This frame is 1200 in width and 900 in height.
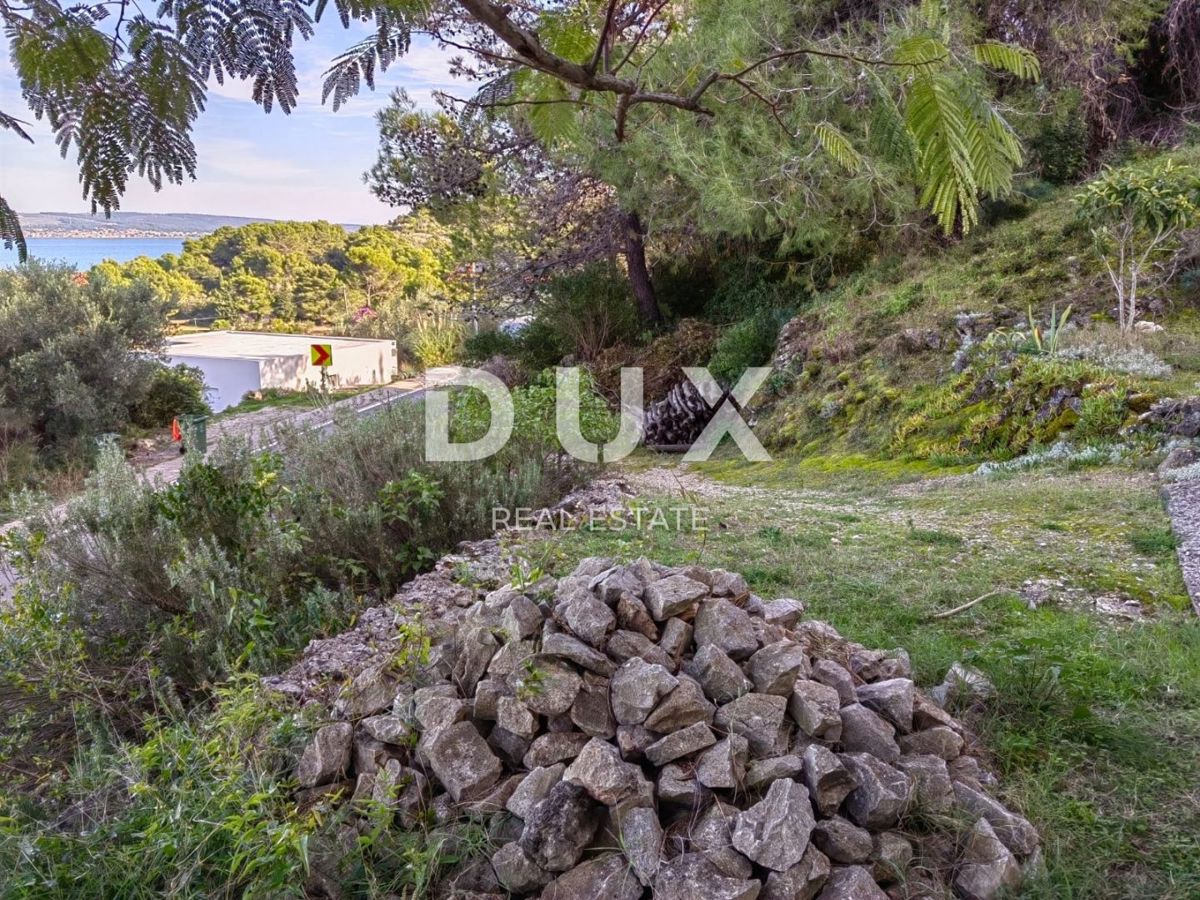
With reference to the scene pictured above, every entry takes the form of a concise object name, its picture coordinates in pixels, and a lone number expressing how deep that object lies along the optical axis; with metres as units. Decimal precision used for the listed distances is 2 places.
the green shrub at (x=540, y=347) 12.32
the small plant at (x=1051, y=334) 6.34
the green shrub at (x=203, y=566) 2.23
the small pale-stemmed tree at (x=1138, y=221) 6.37
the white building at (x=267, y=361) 17.19
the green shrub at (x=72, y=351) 11.83
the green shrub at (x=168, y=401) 14.06
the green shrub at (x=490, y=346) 12.89
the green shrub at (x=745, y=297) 10.82
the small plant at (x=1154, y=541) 3.15
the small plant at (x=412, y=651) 1.76
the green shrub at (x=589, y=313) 11.81
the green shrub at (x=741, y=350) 9.86
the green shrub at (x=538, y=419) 4.51
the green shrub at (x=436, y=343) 21.73
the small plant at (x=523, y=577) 1.94
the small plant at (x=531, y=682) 1.56
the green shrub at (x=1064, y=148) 9.52
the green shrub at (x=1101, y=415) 5.23
